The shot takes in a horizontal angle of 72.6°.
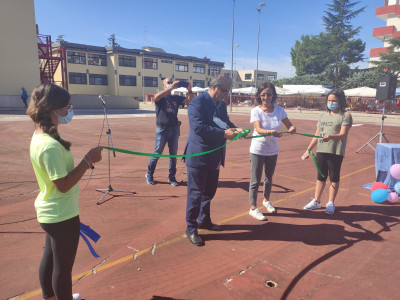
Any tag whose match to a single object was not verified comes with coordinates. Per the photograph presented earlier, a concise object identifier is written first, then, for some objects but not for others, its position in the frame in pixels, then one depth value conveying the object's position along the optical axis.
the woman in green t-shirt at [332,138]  4.15
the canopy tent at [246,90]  39.71
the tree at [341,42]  44.50
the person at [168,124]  5.46
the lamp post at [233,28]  29.70
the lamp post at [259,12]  32.21
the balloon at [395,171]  5.04
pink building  36.68
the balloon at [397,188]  5.04
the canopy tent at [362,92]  30.40
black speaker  8.60
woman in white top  4.04
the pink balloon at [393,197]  4.98
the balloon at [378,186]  5.16
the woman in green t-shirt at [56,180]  1.81
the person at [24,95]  20.98
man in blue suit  3.28
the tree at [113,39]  76.56
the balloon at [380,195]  4.83
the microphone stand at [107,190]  5.15
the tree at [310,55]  50.12
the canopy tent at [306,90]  31.63
